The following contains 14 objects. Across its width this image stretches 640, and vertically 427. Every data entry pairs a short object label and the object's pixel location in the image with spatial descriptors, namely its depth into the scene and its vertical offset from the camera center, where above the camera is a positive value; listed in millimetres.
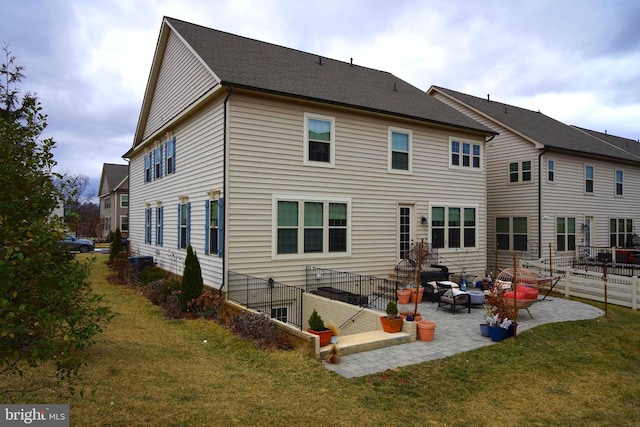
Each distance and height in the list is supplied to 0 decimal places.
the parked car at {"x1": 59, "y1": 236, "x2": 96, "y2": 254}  29841 -1509
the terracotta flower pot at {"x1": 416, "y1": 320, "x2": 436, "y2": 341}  8352 -2106
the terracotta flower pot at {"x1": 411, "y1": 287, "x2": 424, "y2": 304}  11791 -1921
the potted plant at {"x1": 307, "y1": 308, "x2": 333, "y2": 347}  7715 -1994
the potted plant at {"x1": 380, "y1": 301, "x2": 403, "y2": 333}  8523 -1950
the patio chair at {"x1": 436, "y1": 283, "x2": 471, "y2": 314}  10805 -1890
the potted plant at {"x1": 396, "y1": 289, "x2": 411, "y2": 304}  11759 -1959
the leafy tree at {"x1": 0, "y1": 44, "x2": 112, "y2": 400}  2842 -339
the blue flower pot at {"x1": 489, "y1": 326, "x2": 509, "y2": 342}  8430 -2169
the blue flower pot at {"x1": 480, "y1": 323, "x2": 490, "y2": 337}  8703 -2165
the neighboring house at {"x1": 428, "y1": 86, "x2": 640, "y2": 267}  19031 +2232
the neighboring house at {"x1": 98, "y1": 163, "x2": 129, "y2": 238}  43781 +3230
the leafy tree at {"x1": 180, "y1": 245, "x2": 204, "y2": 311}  10836 -1526
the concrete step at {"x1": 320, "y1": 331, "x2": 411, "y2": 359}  7496 -2225
